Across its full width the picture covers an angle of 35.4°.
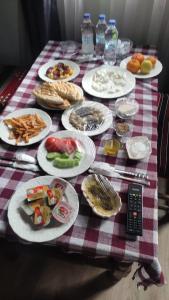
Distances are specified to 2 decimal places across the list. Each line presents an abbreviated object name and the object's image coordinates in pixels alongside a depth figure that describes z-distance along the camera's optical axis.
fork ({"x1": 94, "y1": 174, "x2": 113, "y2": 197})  0.89
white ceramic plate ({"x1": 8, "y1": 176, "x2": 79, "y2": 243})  0.79
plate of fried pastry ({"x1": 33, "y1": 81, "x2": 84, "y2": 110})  1.18
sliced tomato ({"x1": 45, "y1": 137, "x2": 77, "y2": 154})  1.02
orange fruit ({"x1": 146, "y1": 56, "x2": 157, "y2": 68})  1.40
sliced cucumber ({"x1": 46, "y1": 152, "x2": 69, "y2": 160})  1.00
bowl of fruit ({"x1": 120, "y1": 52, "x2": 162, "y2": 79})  1.36
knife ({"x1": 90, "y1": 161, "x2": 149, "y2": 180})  0.95
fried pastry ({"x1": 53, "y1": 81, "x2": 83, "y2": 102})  1.20
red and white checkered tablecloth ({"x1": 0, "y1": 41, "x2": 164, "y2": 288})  0.78
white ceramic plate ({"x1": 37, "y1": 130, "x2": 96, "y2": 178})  0.96
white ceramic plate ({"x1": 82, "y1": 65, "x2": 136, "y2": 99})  1.26
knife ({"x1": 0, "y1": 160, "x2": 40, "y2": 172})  0.97
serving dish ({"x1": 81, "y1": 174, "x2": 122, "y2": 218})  0.84
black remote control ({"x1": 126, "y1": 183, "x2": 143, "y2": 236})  0.80
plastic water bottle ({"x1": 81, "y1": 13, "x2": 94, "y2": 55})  1.48
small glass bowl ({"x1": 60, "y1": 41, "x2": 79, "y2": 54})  1.55
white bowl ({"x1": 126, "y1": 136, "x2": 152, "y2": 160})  0.99
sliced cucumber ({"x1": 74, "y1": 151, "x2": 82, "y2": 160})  0.99
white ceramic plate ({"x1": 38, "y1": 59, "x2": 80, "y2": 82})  1.36
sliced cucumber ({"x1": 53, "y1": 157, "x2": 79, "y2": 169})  0.97
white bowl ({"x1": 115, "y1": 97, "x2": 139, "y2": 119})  1.15
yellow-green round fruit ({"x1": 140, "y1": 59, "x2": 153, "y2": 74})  1.35
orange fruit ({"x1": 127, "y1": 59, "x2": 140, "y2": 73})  1.37
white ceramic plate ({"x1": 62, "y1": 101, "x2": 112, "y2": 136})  1.10
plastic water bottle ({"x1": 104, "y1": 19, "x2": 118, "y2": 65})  1.46
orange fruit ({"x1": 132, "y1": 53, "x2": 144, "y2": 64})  1.39
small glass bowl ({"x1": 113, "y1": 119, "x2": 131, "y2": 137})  1.09
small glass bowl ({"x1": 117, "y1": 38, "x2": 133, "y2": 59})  1.49
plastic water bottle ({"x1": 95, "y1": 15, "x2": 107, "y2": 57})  1.48
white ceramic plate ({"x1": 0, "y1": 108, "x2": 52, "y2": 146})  1.06
